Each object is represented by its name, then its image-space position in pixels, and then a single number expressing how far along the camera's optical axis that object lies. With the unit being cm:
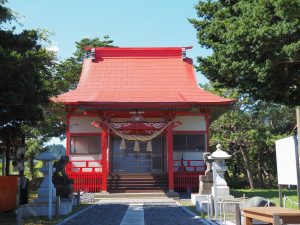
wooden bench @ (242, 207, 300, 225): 678
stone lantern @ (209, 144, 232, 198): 1275
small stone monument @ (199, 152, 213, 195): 1520
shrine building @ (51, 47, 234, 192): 2025
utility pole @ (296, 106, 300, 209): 902
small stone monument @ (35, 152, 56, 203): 1250
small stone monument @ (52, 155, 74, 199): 1443
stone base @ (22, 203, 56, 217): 1238
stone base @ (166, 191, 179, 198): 1884
